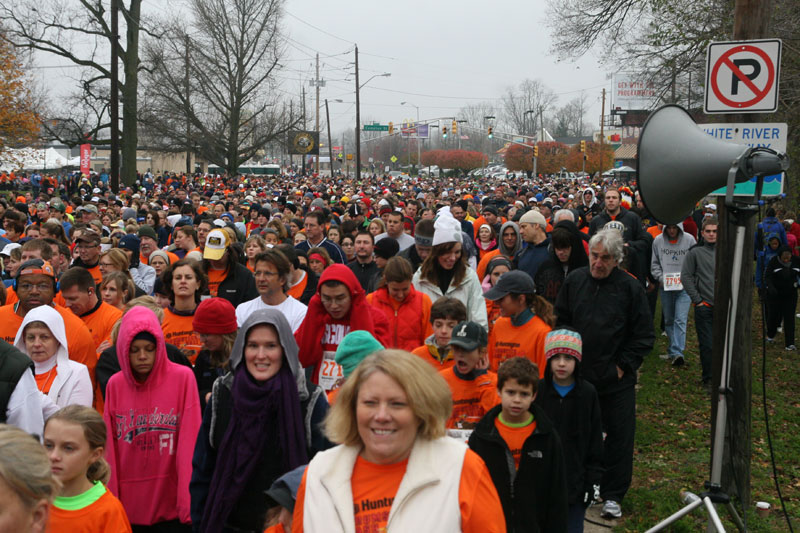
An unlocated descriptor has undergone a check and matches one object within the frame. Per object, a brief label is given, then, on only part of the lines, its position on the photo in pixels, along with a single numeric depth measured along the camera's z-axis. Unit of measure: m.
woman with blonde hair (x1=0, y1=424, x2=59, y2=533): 2.27
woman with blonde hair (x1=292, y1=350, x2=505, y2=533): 2.60
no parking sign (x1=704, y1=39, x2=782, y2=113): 5.52
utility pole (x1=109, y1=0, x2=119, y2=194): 30.45
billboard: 123.55
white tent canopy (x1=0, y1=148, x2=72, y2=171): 71.31
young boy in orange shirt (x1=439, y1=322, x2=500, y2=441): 4.84
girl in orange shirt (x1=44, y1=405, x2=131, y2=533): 3.44
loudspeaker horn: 4.63
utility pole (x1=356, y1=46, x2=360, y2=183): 53.58
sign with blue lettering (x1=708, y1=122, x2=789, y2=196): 5.71
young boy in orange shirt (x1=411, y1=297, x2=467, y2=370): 5.45
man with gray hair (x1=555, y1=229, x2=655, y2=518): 6.05
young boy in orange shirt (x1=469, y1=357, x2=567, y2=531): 4.25
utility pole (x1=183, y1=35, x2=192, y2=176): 48.90
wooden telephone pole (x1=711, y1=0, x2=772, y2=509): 5.87
